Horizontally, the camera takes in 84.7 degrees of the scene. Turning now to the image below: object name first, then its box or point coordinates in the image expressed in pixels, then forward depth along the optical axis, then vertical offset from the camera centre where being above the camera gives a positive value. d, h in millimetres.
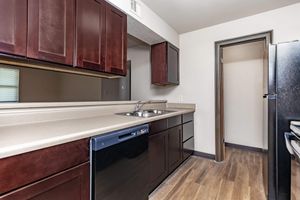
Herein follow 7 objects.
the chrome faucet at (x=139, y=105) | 2478 -81
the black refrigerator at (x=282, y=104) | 1462 -33
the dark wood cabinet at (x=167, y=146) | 1821 -600
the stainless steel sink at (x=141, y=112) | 2175 -178
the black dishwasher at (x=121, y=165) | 1107 -508
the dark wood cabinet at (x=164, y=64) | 2799 +628
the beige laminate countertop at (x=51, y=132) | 766 -202
